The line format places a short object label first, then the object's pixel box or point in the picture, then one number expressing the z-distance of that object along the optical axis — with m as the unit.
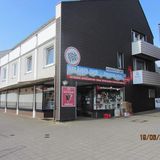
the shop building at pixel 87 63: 11.20
